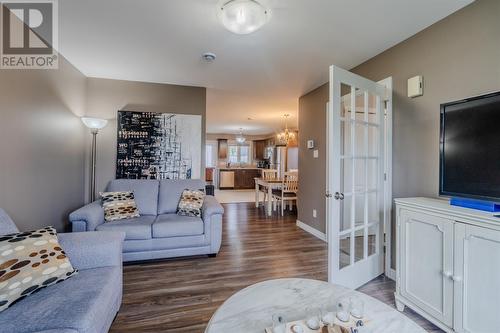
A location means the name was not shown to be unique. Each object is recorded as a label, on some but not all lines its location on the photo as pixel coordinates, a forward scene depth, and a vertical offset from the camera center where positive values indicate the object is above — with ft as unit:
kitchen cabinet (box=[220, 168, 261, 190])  32.42 -1.53
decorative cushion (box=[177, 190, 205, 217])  10.19 -1.65
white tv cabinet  4.47 -2.12
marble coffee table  3.34 -2.27
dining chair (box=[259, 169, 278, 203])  21.09 -0.82
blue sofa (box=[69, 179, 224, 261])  8.73 -2.29
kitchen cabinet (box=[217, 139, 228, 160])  34.81 +2.59
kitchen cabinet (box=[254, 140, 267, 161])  36.72 +2.64
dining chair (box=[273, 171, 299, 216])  17.22 -1.71
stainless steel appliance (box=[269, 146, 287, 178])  29.71 +1.01
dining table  17.48 -1.48
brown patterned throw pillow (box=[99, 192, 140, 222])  9.44 -1.67
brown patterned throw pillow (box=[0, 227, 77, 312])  3.99 -1.86
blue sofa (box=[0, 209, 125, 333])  3.53 -2.31
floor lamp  10.11 +1.21
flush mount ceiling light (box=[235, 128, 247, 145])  33.24 +3.93
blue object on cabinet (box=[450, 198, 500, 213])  4.76 -0.78
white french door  6.51 -0.49
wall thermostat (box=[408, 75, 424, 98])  7.20 +2.48
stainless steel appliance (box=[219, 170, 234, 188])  32.27 -1.81
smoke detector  8.86 +4.15
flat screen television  4.77 +0.41
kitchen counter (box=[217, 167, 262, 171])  32.40 -0.30
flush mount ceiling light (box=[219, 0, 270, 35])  5.64 +3.69
